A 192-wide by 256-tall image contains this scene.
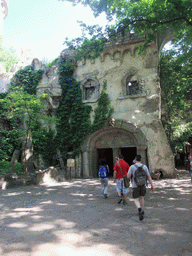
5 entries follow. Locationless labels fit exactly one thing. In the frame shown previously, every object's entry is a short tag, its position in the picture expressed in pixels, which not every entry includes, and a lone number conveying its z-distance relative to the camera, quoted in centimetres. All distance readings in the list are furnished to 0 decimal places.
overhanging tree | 879
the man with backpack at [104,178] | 708
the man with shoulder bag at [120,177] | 630
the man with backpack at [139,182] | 475
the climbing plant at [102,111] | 1388
